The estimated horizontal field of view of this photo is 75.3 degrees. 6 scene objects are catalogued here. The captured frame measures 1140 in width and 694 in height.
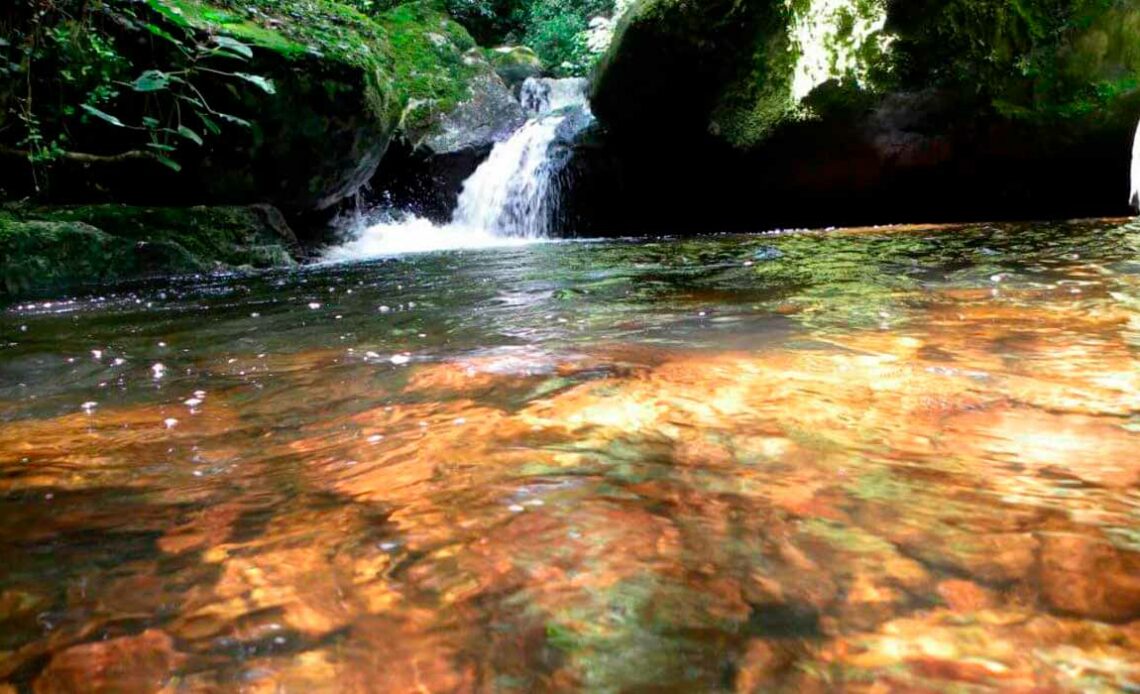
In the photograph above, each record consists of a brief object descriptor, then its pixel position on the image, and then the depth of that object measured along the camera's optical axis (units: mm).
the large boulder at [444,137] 11336
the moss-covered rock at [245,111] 5883
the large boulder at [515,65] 14961
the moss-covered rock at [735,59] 7453
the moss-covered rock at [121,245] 5273
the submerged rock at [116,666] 839
